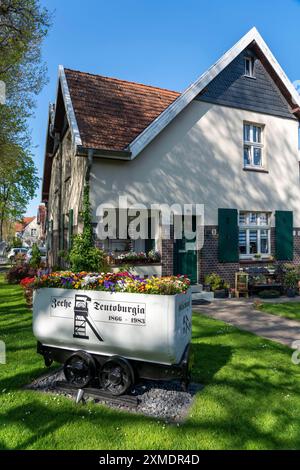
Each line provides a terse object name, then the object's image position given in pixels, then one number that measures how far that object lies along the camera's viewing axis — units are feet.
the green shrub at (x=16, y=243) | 159.53
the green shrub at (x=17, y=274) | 52.90
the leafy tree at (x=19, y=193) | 106.01
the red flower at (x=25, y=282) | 34.32
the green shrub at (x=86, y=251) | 31.76
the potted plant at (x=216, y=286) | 39.70
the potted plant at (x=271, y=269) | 43.04
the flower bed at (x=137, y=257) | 34.30
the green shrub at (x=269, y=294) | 40.34
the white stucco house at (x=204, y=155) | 35.99
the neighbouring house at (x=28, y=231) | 228.63
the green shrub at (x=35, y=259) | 55.07
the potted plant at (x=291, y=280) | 41.98
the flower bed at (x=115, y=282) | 13.95
